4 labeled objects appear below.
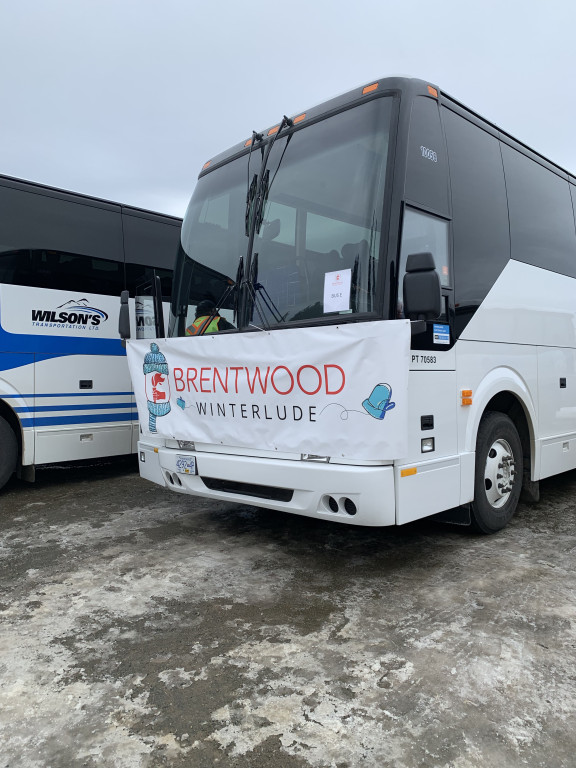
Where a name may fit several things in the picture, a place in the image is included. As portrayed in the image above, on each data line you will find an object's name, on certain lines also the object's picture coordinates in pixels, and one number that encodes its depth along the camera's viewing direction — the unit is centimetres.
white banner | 352
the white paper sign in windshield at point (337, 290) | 379
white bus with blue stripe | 635
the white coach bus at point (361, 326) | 363
